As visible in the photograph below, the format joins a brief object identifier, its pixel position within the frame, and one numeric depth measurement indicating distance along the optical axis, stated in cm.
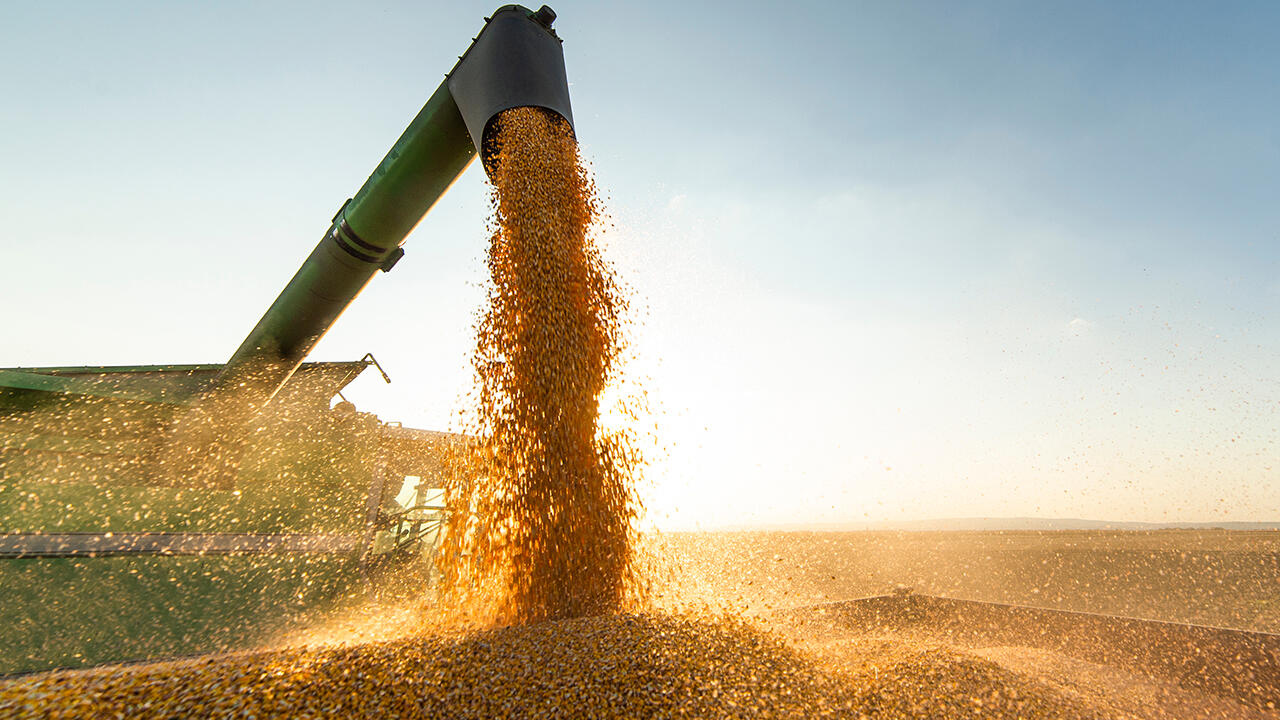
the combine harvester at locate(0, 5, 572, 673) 320
